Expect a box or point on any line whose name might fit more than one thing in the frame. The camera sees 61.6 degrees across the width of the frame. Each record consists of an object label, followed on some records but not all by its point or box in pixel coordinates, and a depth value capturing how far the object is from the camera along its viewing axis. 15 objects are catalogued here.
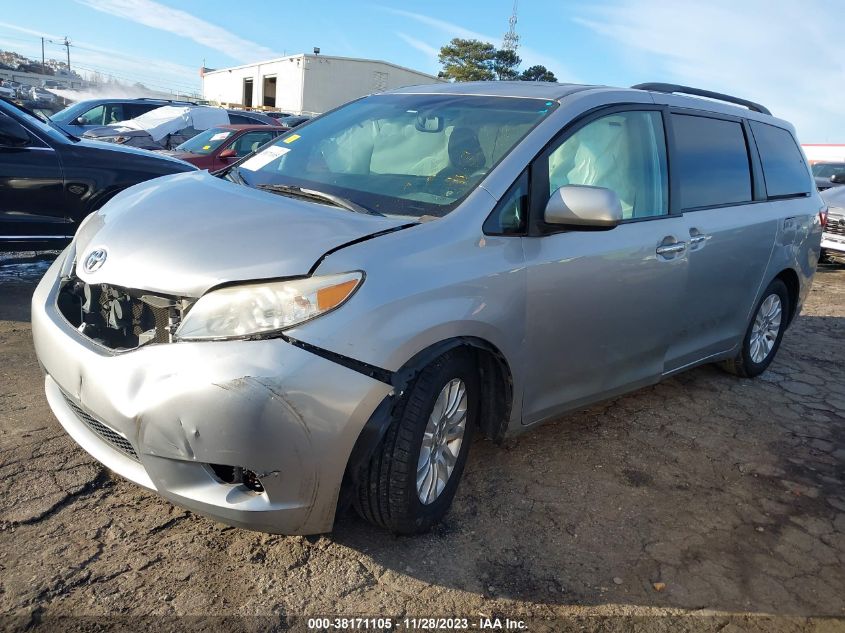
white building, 41.31
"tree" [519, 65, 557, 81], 53.78
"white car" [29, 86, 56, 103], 40.22
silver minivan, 2.13
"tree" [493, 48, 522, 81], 55.44
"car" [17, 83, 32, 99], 41.33
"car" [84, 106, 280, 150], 13.01
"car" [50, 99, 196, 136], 14.38
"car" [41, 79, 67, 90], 57.89
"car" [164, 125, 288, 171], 10.57
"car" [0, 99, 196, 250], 5.35
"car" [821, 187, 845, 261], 10.26
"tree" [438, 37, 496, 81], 54.59
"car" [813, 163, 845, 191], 15.62
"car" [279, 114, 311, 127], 16.94
